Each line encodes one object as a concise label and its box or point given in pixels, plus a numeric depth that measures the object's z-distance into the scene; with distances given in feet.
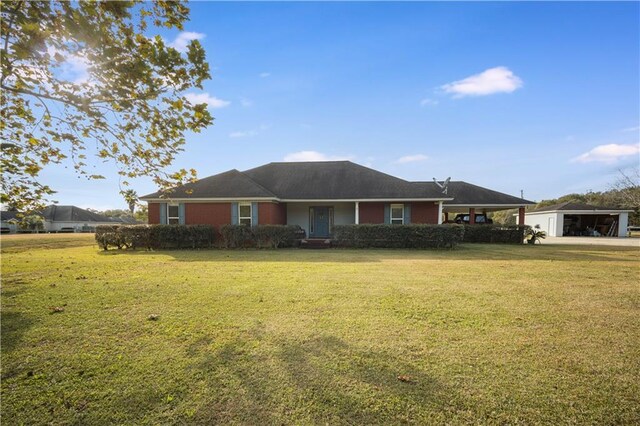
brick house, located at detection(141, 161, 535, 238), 57.88
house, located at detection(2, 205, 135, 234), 188.65
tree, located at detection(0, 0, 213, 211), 11.76
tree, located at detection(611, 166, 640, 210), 59.52
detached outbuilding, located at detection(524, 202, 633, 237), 100.53
